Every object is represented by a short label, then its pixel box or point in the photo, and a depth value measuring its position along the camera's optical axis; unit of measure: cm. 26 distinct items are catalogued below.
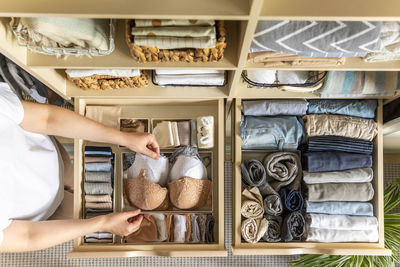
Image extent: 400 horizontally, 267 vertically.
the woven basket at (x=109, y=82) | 156
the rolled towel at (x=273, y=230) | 178
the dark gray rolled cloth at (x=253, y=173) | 176
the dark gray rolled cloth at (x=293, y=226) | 174
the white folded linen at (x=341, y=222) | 178
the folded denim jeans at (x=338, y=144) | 179
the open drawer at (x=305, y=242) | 173
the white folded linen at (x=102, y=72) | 148
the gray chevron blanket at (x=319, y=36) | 106
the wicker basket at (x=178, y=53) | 117
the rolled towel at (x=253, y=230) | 173
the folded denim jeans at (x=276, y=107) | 180
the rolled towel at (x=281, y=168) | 179
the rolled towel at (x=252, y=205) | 176
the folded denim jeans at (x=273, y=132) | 180
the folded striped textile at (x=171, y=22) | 112
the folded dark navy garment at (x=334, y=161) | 179
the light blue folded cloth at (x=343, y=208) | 180
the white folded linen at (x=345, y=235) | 177
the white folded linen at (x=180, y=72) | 157
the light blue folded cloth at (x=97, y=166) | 179
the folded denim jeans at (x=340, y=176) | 180
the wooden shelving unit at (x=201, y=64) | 93
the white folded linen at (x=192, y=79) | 161
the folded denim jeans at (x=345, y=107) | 180
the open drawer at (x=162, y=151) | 170
